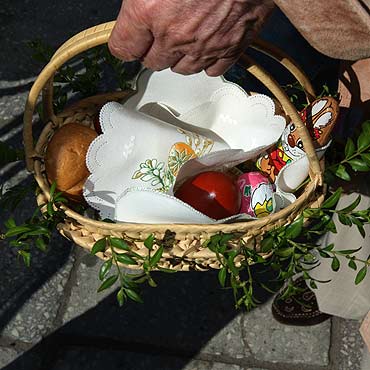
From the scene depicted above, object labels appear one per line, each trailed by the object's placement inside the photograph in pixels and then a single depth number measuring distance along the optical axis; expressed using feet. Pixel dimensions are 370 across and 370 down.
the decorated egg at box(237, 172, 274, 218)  3.15
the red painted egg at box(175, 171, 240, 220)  3.17
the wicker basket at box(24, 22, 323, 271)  2.91
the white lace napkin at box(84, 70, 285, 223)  3.18
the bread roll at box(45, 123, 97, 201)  3.15
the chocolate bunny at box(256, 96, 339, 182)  3.11
